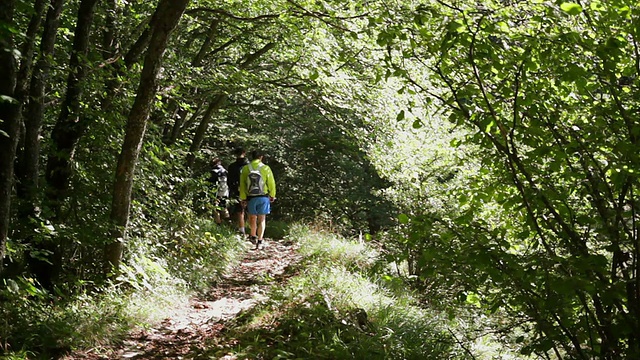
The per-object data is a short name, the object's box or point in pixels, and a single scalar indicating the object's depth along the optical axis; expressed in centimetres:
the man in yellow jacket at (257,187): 1169
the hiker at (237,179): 1319
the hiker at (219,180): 1443
